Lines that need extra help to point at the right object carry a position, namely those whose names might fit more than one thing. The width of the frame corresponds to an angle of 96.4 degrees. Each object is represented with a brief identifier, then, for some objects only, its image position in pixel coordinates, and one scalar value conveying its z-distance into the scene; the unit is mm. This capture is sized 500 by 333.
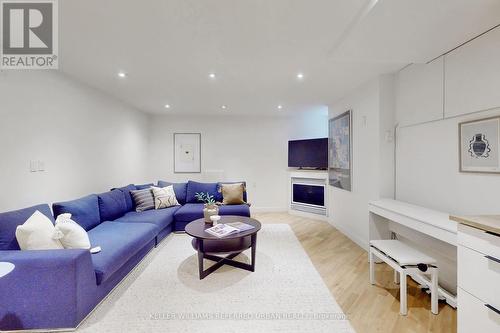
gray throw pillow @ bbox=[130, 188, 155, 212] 3809
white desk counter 1910
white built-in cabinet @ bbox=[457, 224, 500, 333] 1289
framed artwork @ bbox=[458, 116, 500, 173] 1845
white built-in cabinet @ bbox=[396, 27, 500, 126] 1888
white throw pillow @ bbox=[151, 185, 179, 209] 4032
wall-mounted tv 4895
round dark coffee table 2475
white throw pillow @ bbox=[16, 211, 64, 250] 1822
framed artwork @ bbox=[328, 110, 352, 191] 3805
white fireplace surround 4887
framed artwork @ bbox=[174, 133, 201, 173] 5582
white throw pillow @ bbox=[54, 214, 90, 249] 1944
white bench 1915
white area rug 1779
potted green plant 3061
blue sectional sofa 1646
